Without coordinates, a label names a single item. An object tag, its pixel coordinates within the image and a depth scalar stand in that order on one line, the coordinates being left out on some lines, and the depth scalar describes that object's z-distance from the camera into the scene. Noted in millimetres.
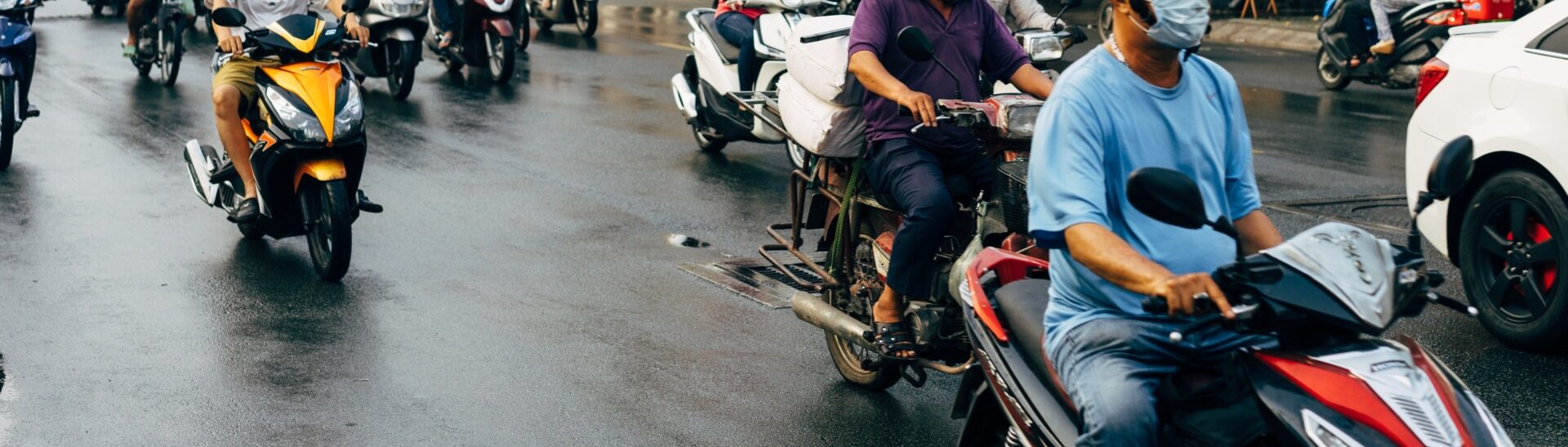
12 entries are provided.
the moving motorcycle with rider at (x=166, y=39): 13352
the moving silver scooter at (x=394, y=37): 13156
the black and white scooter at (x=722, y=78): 9961
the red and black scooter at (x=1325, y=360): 2807
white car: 5992
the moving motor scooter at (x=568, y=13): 18719
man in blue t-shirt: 3129
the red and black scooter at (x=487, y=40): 14078
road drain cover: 6930
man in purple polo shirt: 4820
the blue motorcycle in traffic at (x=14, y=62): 9289
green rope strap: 5352
